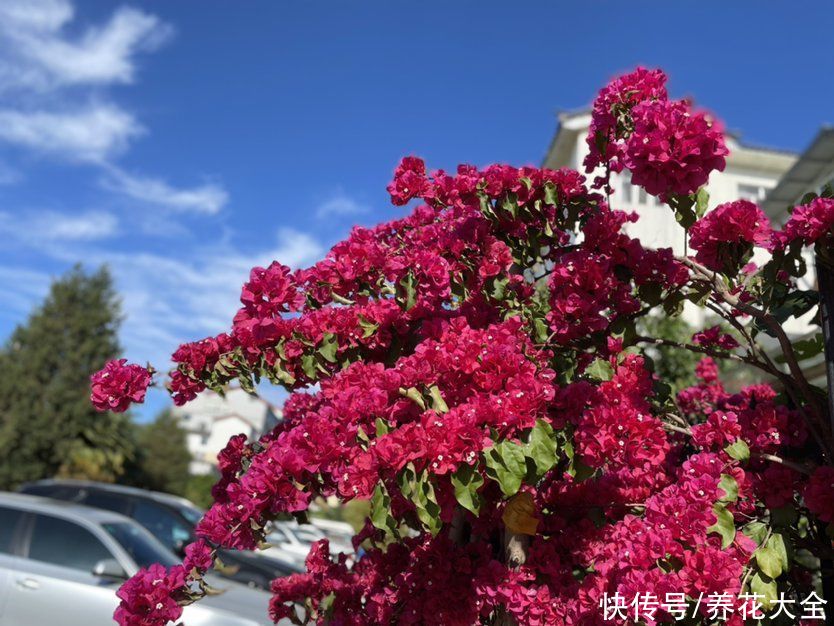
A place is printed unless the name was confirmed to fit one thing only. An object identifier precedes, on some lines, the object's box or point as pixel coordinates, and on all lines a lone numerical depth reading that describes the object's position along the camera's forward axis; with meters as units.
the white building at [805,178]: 10.64
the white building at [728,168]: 17.19
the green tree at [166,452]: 32.69
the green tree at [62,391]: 23.56
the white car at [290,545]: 12.02
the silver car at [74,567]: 4.88
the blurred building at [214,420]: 56.53
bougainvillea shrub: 1.79
